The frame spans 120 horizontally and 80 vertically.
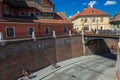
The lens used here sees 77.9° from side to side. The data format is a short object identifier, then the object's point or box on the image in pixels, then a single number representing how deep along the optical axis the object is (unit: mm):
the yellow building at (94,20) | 24305
